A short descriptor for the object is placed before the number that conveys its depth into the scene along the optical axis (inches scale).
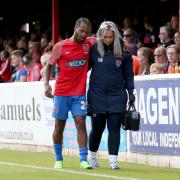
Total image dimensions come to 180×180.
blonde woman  437.4
